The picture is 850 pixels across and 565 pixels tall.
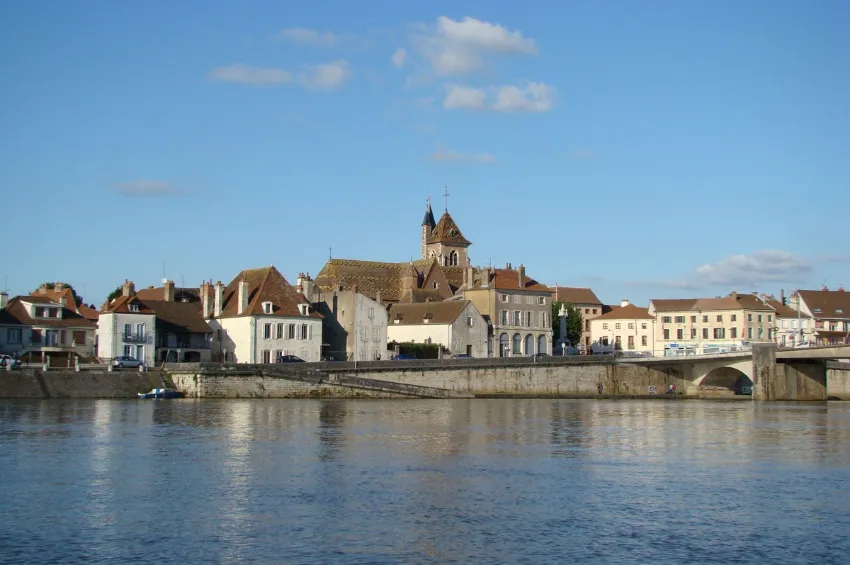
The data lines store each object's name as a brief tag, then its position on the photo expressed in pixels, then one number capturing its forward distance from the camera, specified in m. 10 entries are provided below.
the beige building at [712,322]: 118.62
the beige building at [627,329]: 126.94
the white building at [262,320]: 84.00
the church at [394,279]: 112.31
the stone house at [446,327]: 97.44
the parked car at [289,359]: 83.50
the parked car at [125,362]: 74.69
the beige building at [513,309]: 104.50
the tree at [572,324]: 123.50
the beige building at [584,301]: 139.75
